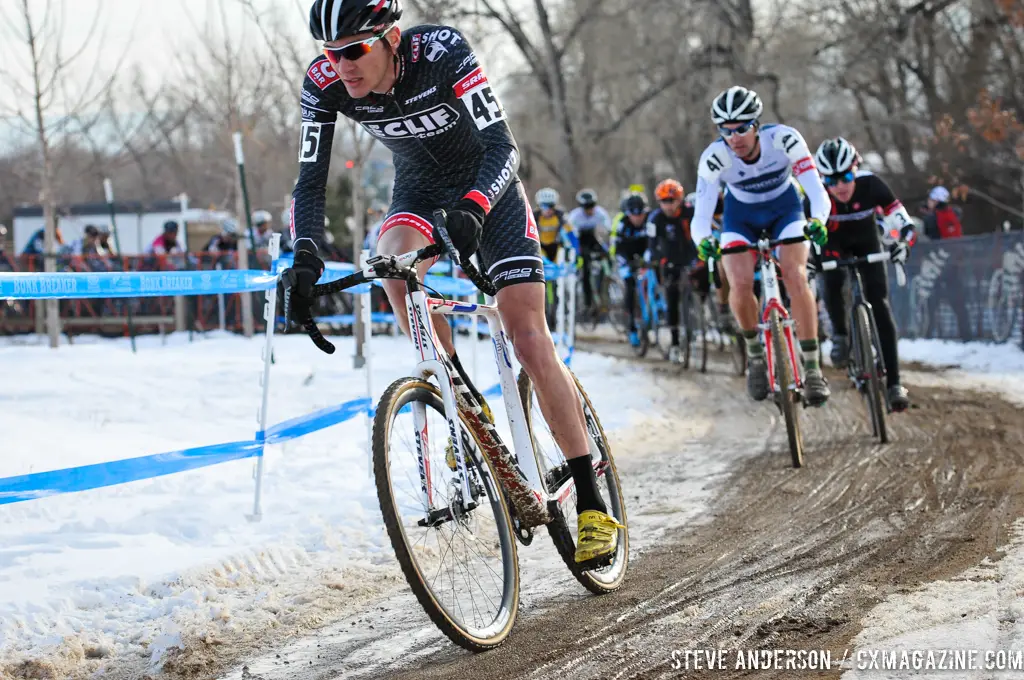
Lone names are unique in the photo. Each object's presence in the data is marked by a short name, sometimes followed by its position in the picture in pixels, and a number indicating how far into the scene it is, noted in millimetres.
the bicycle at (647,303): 15367
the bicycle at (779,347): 7371
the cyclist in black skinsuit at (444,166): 3980
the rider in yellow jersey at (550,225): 18844
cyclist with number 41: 7645
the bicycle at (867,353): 8078
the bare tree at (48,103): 14266
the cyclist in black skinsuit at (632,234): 15789
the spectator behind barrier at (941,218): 18969
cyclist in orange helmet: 13891
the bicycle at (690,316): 13406
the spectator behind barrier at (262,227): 19984
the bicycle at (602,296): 19938
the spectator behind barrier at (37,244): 22484
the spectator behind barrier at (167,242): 20500
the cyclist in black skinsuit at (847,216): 9195
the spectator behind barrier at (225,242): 20439
